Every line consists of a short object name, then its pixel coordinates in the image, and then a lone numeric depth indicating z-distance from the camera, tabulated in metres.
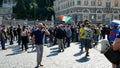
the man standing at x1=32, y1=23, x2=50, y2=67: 5.29
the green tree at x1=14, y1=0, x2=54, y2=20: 39.08
